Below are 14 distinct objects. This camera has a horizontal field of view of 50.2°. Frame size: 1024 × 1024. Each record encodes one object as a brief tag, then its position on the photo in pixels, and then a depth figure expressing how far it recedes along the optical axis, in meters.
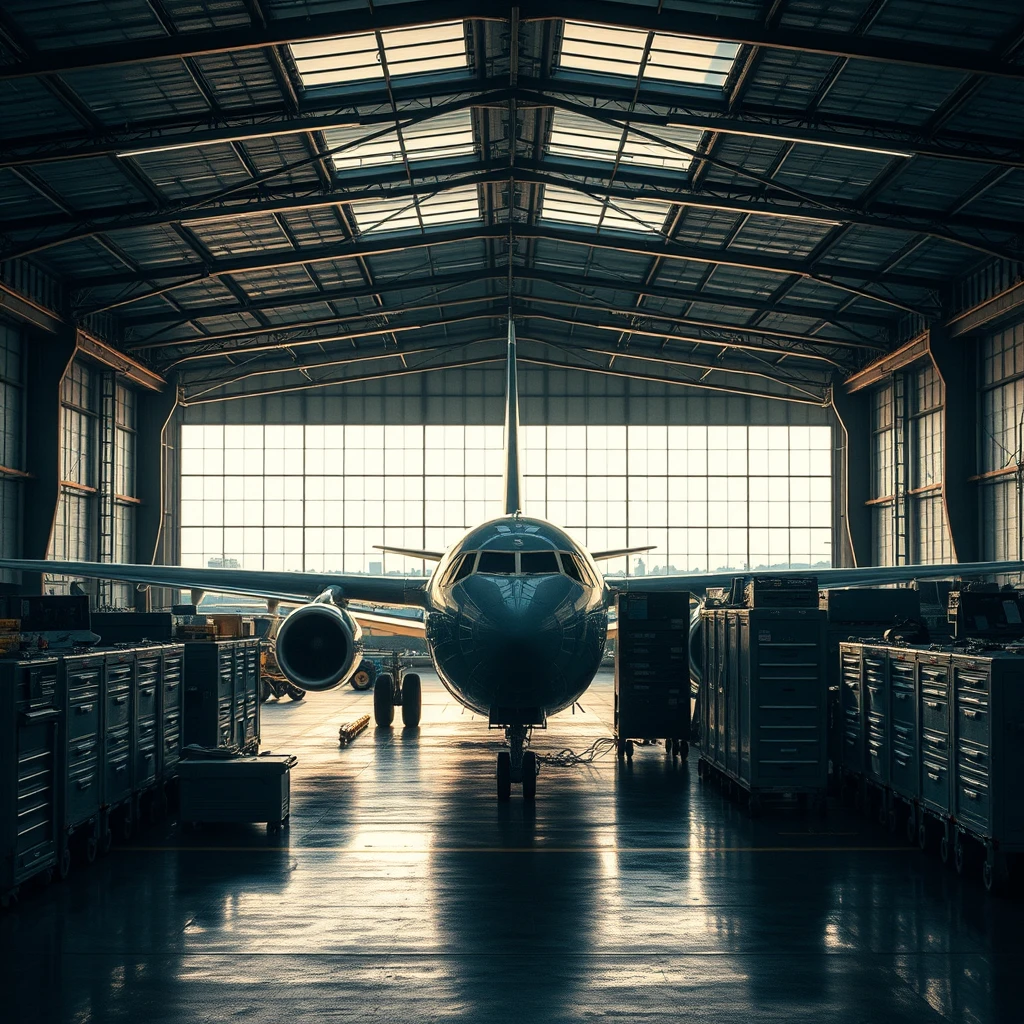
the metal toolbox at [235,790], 12.71
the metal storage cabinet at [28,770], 9.41
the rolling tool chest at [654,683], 19.33
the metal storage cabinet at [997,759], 9.73
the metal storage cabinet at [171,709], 14.39
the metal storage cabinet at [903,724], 12.09
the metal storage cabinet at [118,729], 12.00
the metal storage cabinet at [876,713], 13.12
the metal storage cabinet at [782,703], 13.85
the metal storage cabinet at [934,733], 11.07
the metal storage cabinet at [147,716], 13.27
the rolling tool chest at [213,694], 16.09
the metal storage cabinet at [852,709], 14.16
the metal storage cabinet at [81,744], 10.66
